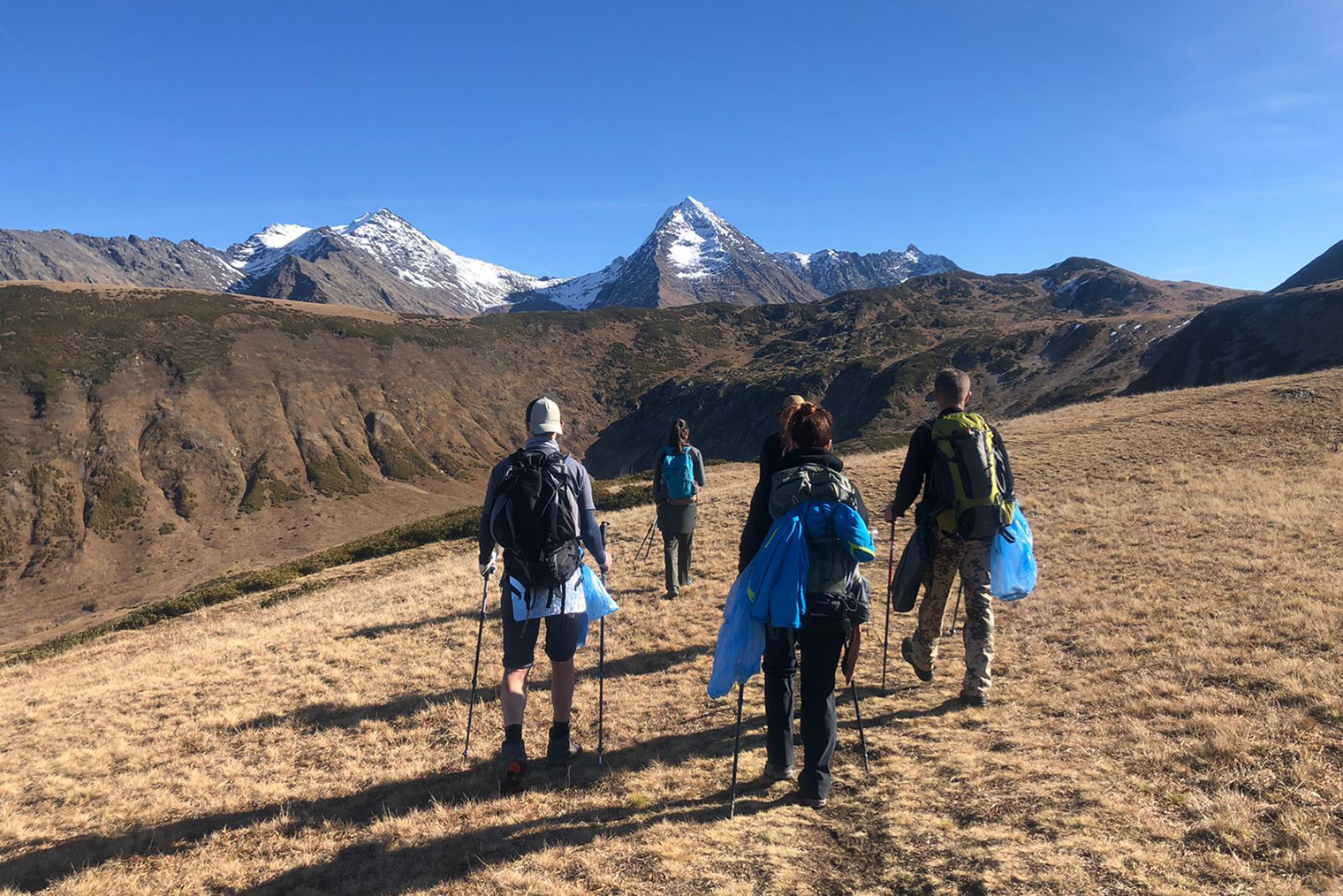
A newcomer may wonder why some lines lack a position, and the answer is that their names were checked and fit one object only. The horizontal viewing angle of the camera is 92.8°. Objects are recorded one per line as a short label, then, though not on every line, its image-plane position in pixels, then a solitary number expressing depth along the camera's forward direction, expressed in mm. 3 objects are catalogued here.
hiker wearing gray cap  5895
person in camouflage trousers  7027
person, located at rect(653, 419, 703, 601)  11891
